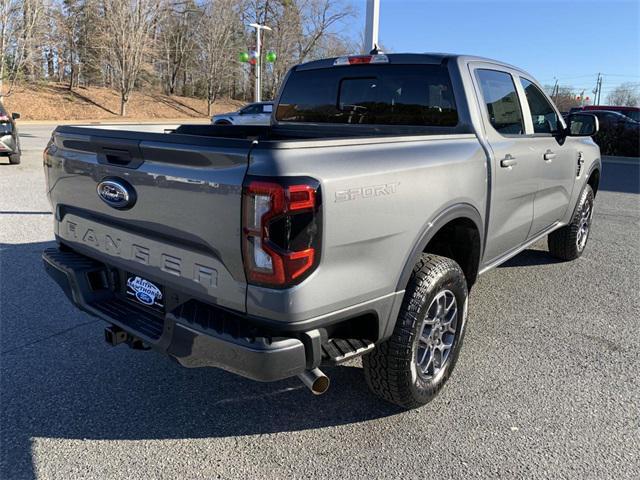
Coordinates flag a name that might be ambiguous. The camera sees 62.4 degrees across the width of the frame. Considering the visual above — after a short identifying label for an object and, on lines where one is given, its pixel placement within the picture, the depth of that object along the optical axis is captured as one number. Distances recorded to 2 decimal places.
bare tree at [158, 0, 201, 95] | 46.25
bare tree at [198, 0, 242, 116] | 43.75
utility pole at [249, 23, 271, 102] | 23.05
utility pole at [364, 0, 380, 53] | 10.45
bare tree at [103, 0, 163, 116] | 35.12
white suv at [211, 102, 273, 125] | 21.30
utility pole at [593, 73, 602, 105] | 93.84
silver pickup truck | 2.08
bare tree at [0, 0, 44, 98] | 31.08
